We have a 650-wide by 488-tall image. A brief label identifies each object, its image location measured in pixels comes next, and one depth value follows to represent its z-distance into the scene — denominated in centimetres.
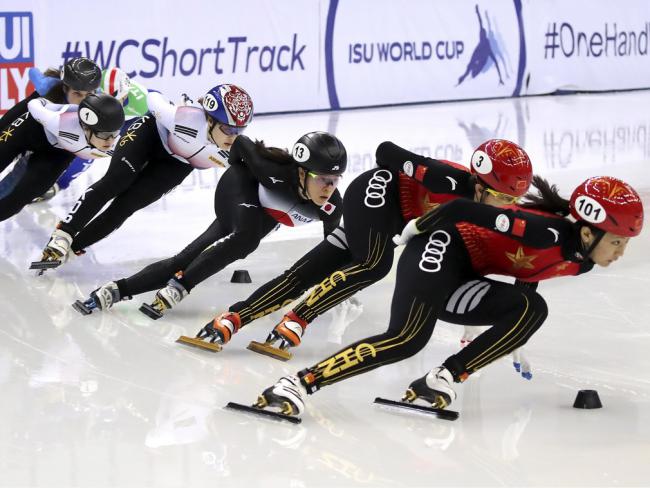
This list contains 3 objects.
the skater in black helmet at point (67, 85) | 1261
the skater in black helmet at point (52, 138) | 1165
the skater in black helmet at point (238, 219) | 991
